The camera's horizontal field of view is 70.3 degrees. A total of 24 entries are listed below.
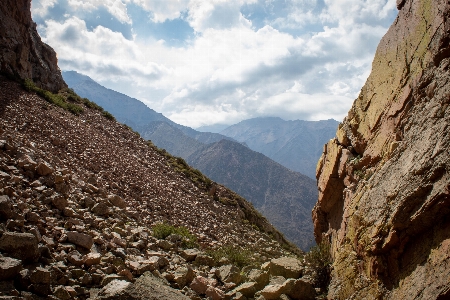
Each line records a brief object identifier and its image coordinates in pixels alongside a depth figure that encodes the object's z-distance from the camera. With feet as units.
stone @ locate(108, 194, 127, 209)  37.54
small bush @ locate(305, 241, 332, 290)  28.17
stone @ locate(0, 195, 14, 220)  19.12
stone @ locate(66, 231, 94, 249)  22.06
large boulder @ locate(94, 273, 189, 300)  16.76
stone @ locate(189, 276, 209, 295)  23.44
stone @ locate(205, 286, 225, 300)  22.96
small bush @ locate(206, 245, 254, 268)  34.16
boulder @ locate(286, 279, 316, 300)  25.40
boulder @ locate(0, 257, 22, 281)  15.15
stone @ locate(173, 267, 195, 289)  23.65
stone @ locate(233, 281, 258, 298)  24.66
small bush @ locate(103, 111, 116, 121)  99.14
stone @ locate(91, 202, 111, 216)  30.45
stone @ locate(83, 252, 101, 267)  20.18
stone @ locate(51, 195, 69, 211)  25.90
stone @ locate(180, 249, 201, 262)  30.64
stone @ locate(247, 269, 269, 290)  26.91
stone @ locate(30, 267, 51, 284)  15.98
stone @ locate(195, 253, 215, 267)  30.42
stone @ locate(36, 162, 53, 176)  29.48
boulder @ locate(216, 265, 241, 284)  27.02
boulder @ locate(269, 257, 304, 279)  29.14
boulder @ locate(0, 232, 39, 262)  16.62
